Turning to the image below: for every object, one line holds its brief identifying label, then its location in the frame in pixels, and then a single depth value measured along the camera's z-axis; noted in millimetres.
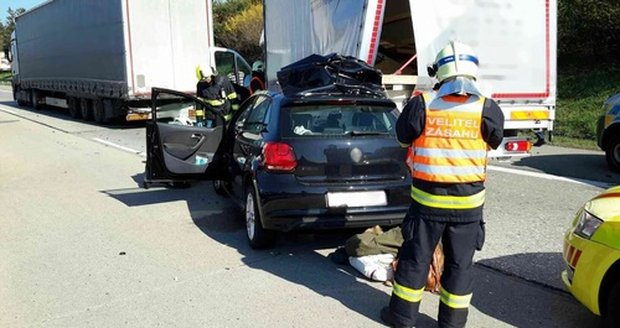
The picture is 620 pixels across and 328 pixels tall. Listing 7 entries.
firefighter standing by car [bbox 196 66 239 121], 10602
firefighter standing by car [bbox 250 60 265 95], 13460
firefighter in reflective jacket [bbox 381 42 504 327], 3371
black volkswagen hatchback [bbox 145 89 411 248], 4828
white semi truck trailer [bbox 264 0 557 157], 7434
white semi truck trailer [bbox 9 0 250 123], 15172
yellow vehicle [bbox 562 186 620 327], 3078
